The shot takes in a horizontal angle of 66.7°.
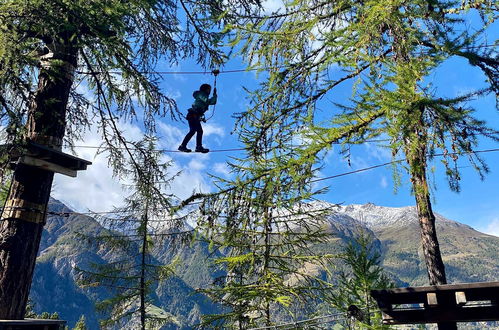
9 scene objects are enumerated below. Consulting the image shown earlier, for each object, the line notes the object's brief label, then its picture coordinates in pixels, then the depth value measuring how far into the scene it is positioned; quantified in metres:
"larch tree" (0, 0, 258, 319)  5.50
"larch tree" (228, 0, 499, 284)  4.77
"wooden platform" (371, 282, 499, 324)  5.44
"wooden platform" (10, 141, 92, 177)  6.02
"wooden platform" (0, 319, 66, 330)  4.41
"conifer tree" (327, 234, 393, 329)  17.98
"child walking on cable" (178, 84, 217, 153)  8.95
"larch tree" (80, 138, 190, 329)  14.91
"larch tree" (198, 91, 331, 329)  6.63
